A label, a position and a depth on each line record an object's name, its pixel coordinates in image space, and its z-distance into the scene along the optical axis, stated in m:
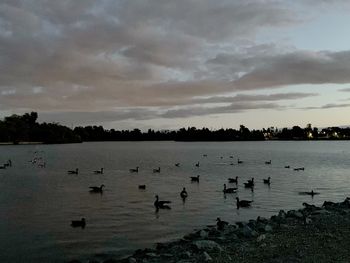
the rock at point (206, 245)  17.17
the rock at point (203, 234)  21.87
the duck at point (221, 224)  24.67
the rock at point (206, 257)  14.94
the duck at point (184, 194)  40.10
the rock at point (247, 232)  19.67
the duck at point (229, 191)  42.59
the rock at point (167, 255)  17.09
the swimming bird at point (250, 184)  48.72
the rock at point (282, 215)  25.45
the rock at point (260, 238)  17.96
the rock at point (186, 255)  16.08
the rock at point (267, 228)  20.39
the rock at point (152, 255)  17.61
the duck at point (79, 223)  27.18
